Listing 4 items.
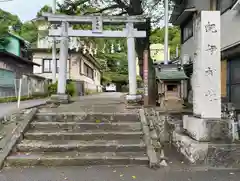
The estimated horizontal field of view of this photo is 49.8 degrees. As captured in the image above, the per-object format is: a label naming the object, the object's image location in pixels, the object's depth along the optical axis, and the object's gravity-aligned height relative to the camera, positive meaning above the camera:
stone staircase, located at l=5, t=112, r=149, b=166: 5.77 -1.28
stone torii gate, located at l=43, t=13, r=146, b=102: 10.46 +2.45
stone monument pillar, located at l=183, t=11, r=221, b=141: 6.01 +0.51
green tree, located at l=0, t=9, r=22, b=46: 42.44 +12.46
